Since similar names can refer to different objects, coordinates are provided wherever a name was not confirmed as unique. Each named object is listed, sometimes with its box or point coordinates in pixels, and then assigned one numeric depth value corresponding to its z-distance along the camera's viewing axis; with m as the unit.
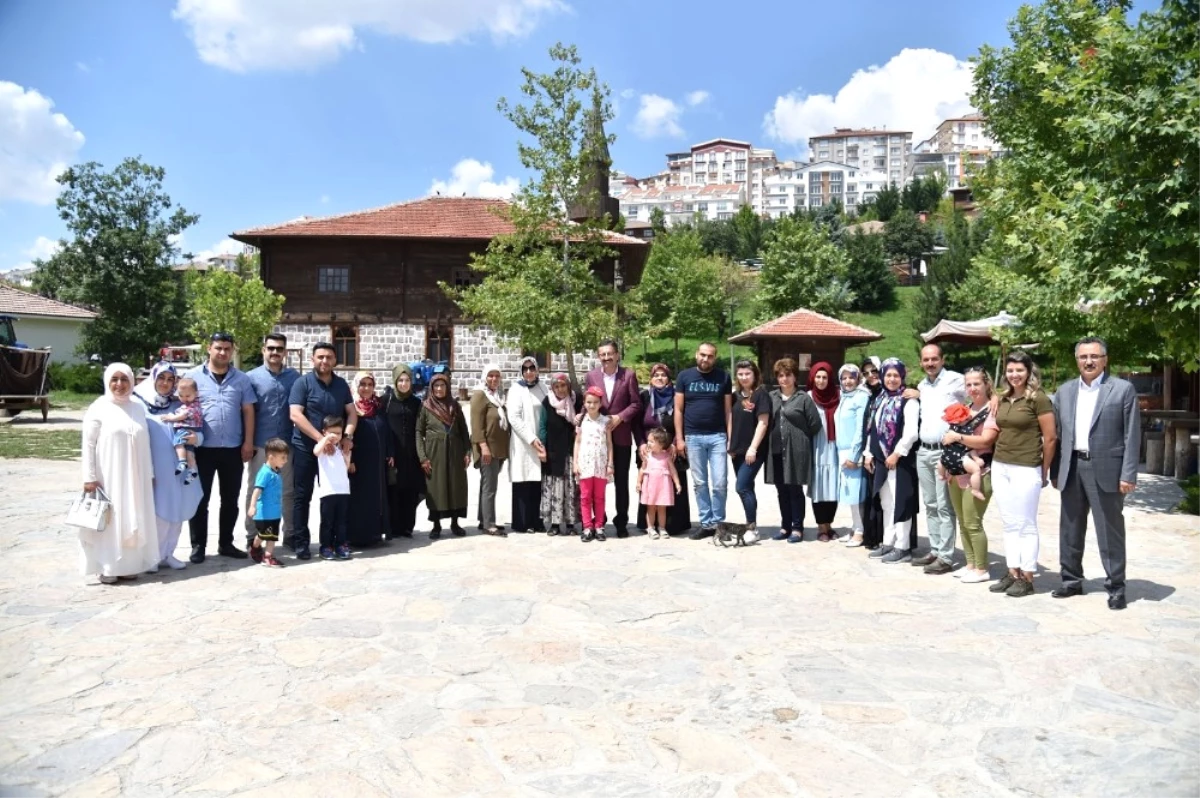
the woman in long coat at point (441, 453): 8.28
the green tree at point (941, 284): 45.57
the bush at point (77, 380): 36.25
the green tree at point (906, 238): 68.31
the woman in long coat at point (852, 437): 7.84
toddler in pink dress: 8.37
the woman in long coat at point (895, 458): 7.29
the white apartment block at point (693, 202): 140.62
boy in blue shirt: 7.00
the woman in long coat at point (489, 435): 8.45
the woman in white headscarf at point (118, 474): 6.41
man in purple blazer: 8.49
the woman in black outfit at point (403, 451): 8.16
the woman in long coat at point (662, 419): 8.59
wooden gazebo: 32.41
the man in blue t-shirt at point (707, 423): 8.23
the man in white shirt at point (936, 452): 6.87
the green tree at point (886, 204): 91.56
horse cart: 21.95
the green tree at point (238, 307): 32.72
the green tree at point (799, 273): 46.81
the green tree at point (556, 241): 20.84
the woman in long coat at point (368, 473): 7.70
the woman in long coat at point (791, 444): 8.12
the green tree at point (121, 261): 45.88
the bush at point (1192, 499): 9.91
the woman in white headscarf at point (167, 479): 6.75
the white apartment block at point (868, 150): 153.38
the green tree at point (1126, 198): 8.06
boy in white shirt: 7.29
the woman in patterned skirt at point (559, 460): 8.49
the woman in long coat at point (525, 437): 8.40
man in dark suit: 5.77
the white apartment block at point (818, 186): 142.38
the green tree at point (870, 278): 55.56
